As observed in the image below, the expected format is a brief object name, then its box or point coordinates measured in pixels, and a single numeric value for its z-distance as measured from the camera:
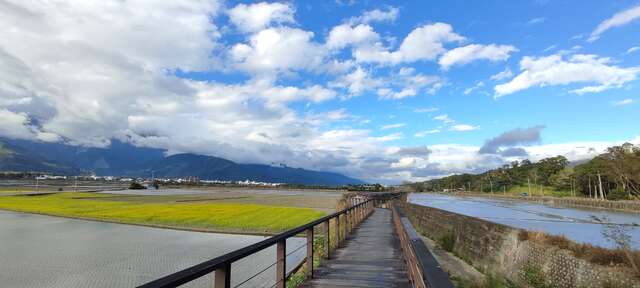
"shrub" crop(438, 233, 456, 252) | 21.44
